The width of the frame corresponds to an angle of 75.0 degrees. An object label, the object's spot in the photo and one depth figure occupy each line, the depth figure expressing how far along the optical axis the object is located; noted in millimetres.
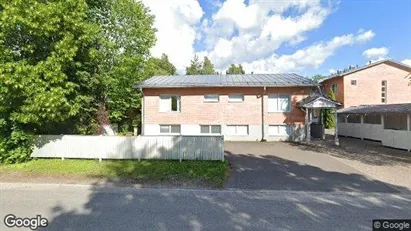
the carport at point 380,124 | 15312
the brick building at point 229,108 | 19078
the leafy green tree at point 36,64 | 9492
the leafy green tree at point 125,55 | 21405
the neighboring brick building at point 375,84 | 27109
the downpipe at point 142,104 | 20203
